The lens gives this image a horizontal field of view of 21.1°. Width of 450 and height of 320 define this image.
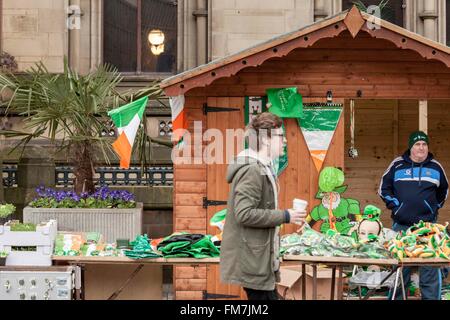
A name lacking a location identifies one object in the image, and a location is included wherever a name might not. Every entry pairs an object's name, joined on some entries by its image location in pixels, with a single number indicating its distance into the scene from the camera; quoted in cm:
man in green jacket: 914
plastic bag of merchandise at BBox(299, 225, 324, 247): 1138
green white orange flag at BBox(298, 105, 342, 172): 1387
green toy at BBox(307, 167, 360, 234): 1376
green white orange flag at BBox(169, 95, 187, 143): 1372
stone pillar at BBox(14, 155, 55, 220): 1908
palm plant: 1522
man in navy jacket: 1288
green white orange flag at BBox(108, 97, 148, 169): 1377
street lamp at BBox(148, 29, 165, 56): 2102
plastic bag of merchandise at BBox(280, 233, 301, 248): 1139
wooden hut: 1373
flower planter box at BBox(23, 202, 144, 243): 1488
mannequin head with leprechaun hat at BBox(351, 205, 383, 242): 1181
